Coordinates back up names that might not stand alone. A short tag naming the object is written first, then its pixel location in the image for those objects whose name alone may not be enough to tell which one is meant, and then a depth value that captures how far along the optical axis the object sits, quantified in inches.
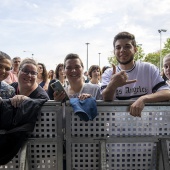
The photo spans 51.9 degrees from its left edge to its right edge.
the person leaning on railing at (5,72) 83.8
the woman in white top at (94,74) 193.5
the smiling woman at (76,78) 89.4
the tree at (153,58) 1567.3
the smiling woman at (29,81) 85.1
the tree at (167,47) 1089.5
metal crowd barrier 74.8
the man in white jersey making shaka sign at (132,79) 75.5
